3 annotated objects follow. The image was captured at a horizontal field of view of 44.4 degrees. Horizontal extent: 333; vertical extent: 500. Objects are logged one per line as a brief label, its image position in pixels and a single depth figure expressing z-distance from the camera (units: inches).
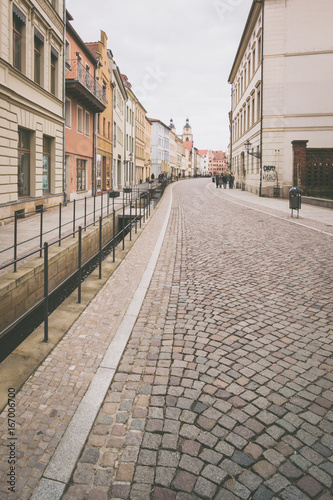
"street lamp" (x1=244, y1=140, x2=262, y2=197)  1204.5
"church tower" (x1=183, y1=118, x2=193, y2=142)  6591.0
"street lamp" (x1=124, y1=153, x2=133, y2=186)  1806.6
